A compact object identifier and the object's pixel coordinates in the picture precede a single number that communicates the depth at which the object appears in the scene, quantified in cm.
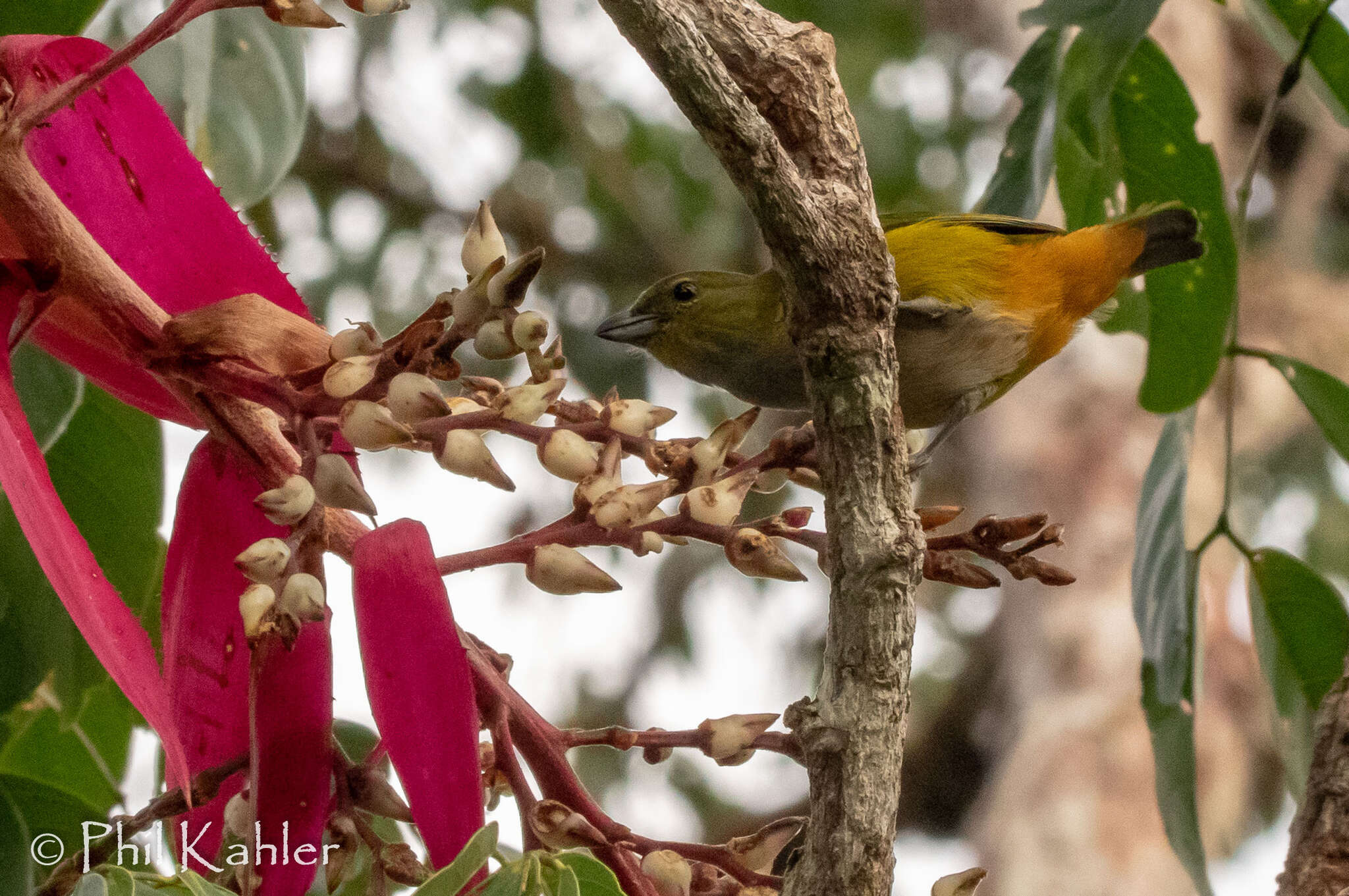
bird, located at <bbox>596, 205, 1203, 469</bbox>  349
